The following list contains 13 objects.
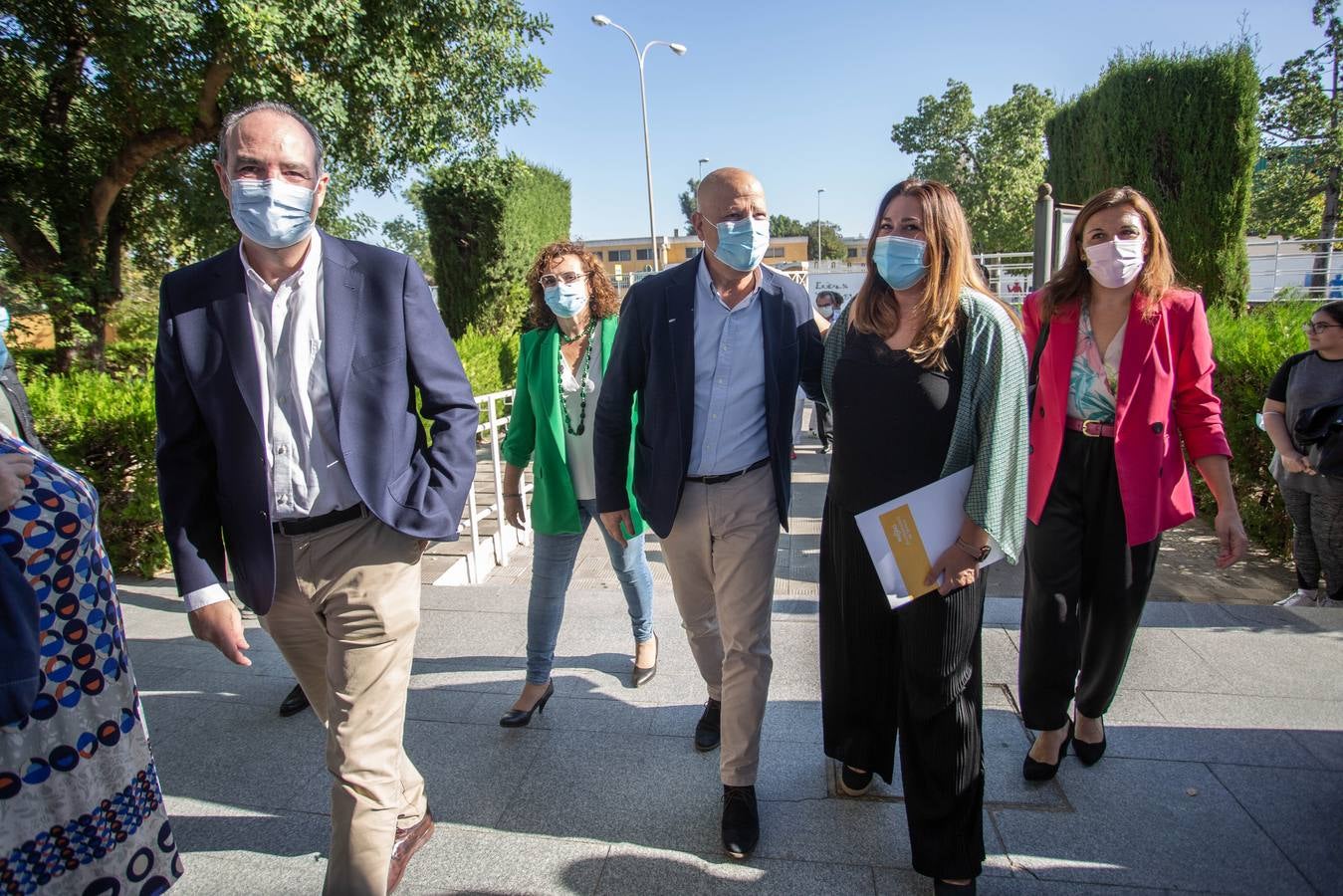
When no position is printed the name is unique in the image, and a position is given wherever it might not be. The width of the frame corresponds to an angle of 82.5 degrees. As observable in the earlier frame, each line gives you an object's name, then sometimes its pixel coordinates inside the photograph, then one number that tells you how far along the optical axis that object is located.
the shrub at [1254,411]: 5.38
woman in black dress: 2.00
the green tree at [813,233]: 86.19
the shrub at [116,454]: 4.72
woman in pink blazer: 2.44
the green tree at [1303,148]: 23.39
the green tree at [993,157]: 35.41
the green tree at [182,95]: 6.55
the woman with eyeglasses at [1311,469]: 4.26
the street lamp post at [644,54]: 21.52
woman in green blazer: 3.04
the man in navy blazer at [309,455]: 1.88
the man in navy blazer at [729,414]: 2.39
